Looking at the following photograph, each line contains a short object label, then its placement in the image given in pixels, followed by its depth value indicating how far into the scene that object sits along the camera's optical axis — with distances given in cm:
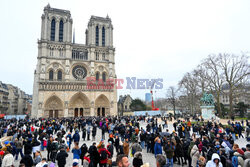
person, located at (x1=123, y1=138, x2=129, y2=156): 745
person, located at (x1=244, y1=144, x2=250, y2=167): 477
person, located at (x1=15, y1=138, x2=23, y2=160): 818
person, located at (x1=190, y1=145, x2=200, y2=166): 598
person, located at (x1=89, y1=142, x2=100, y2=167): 620
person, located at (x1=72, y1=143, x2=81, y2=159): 654
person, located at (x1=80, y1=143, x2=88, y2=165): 685
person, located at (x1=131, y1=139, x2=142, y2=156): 684
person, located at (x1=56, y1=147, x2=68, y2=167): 596
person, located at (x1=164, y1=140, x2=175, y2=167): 658
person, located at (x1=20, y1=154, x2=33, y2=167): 546
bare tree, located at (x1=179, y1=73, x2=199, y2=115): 3206
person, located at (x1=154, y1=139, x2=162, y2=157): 758
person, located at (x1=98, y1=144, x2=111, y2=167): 609
